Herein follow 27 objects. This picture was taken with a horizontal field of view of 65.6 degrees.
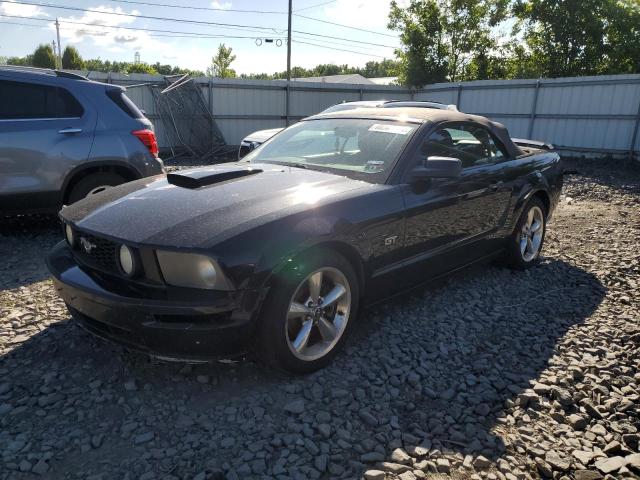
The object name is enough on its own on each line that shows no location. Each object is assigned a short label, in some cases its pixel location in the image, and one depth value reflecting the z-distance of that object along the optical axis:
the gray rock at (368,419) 2.53
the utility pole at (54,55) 49.10
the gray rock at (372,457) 2.28
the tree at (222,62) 44.00
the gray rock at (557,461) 2.31
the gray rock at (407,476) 2.18
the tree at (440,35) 21.23
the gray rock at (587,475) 2.26
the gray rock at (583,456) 2.37
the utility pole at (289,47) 29.34
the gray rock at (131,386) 2.70
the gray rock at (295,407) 2.58
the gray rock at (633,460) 2.35
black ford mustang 2.44
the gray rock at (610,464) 2.32
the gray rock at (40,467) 2.12
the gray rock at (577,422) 2.61
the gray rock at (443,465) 2.25
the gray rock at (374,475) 2.15
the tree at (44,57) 50.47
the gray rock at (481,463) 2.28
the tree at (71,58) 52.09
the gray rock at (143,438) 2.32
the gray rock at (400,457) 2.29
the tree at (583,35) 16.69
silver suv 4.85
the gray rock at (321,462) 2.21
